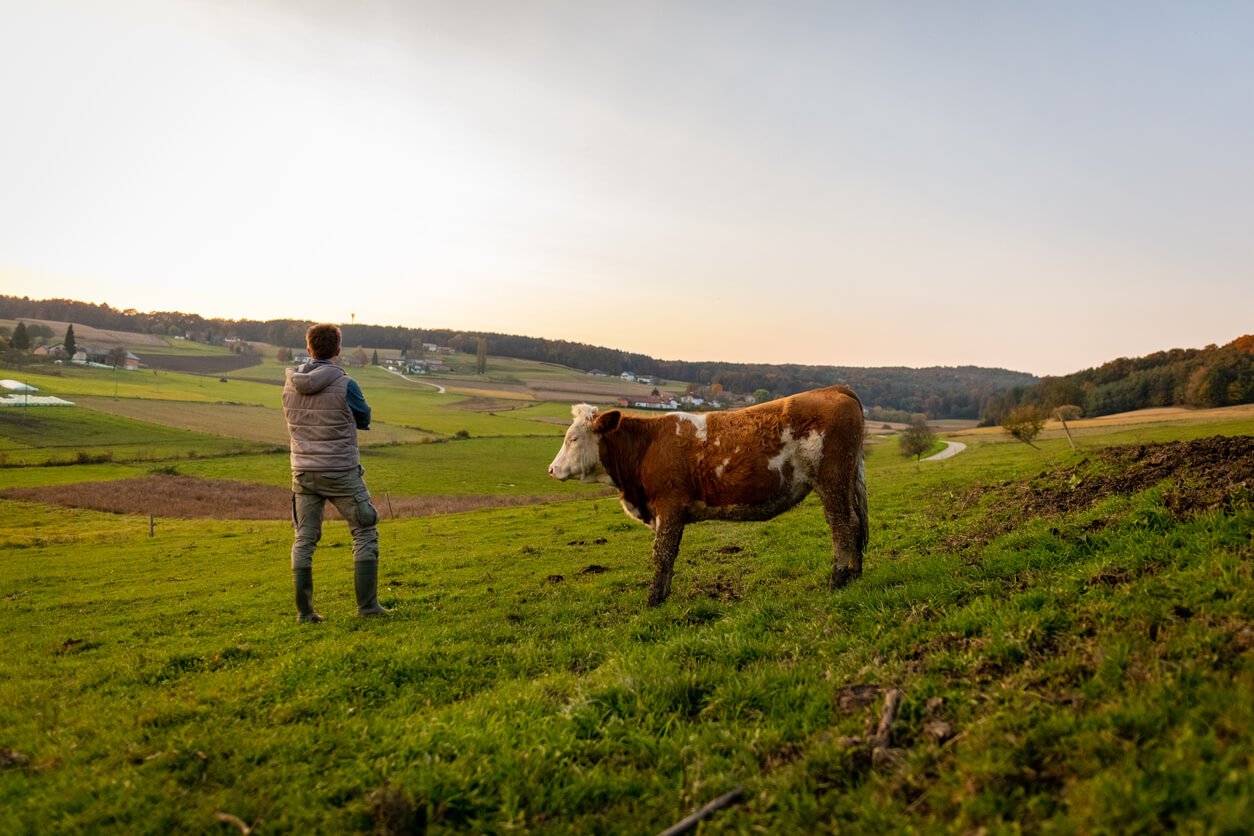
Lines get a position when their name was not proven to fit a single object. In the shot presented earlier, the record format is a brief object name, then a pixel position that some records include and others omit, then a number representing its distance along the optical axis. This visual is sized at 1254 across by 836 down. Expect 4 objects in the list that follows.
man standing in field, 7.88
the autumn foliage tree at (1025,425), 41.19
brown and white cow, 7.92
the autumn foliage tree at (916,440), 56.34
